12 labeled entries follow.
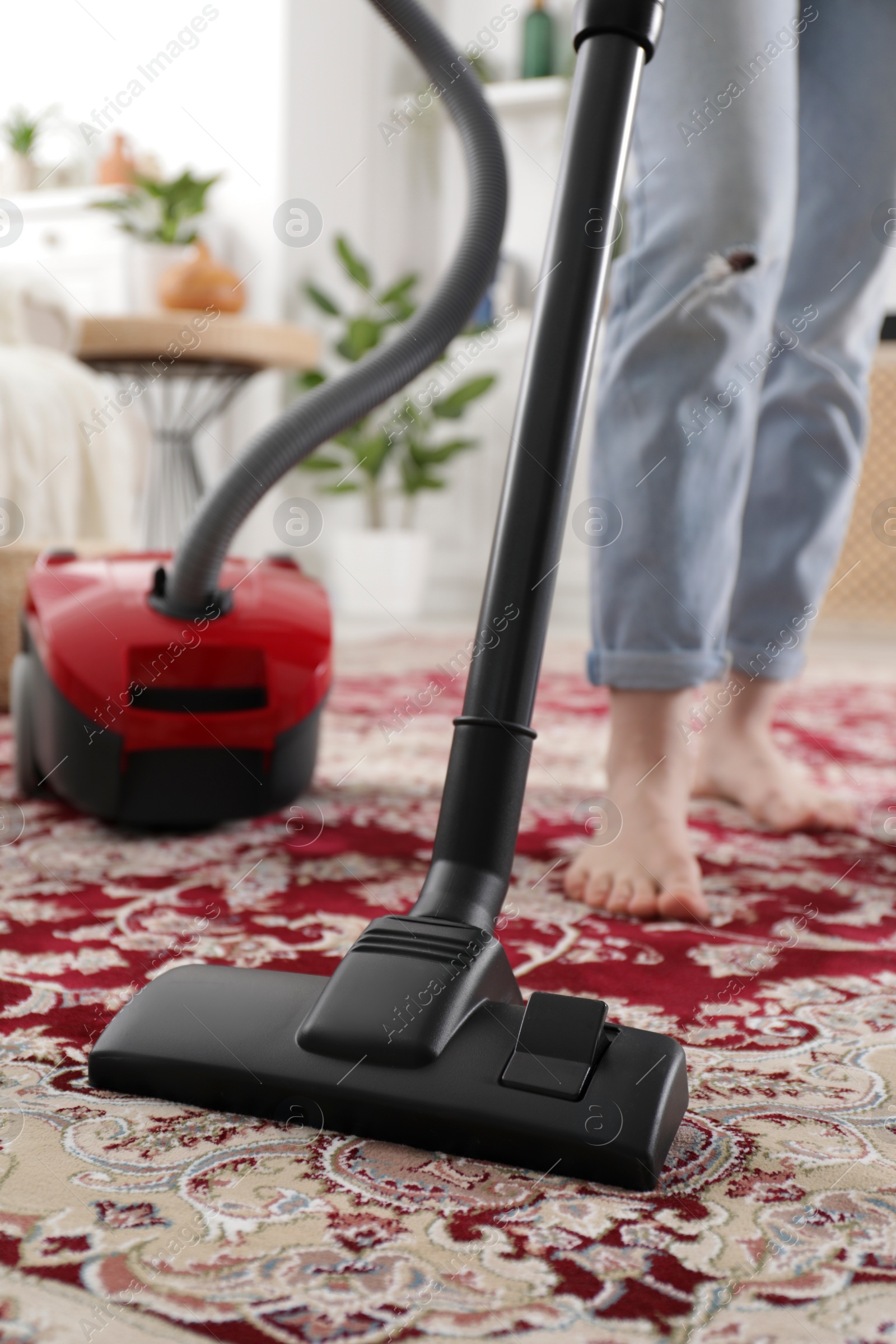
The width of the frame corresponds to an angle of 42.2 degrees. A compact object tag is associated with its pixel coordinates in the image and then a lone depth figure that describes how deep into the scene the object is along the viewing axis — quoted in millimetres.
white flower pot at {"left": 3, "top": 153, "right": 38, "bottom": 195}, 3859
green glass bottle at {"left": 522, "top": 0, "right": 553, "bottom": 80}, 3615
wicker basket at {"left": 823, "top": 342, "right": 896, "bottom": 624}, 3178
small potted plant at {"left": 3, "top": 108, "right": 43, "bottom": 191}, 3791
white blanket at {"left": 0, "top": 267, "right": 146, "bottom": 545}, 1760
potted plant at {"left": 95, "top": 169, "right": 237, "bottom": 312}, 2750
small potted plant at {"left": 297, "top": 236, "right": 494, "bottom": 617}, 3477
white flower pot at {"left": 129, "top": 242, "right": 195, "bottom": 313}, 2965
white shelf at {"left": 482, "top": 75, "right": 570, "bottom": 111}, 3543
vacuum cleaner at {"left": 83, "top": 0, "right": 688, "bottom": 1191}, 444
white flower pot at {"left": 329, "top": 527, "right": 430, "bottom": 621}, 3529
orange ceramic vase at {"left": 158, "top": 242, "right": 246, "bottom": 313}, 2742
